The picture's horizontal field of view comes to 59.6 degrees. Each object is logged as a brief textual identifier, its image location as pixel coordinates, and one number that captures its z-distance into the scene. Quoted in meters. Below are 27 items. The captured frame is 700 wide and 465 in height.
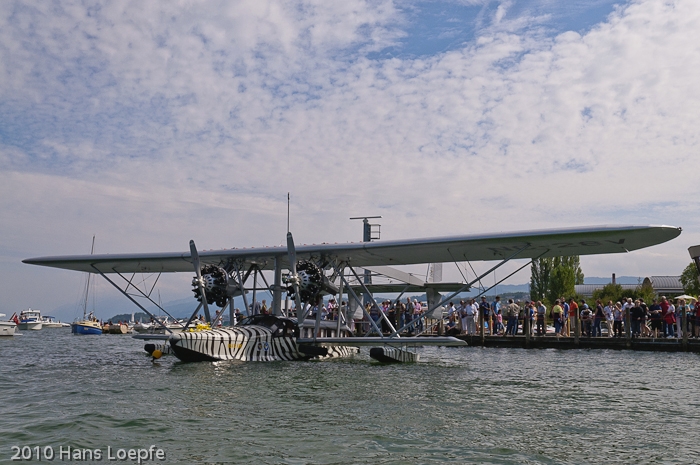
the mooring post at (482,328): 26.89
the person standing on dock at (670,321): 24.06
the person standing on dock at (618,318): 25.38
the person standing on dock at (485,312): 27.44
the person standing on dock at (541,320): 27.17
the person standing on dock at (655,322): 24.55
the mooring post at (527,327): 25.90
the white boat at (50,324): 82.71
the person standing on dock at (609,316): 25.55
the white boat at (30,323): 63.69
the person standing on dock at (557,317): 26.33
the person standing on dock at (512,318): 27.80
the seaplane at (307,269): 15.41
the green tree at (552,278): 64.56
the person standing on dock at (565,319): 26.16
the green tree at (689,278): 60.84
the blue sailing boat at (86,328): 54.91
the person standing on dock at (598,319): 25.72
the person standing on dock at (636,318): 24.50
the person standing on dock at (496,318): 28.49
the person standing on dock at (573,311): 25.36
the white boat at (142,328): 67.50
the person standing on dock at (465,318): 28.39
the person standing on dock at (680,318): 23.44
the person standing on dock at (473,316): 28.17
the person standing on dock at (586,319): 26.02
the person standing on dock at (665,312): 24.25
